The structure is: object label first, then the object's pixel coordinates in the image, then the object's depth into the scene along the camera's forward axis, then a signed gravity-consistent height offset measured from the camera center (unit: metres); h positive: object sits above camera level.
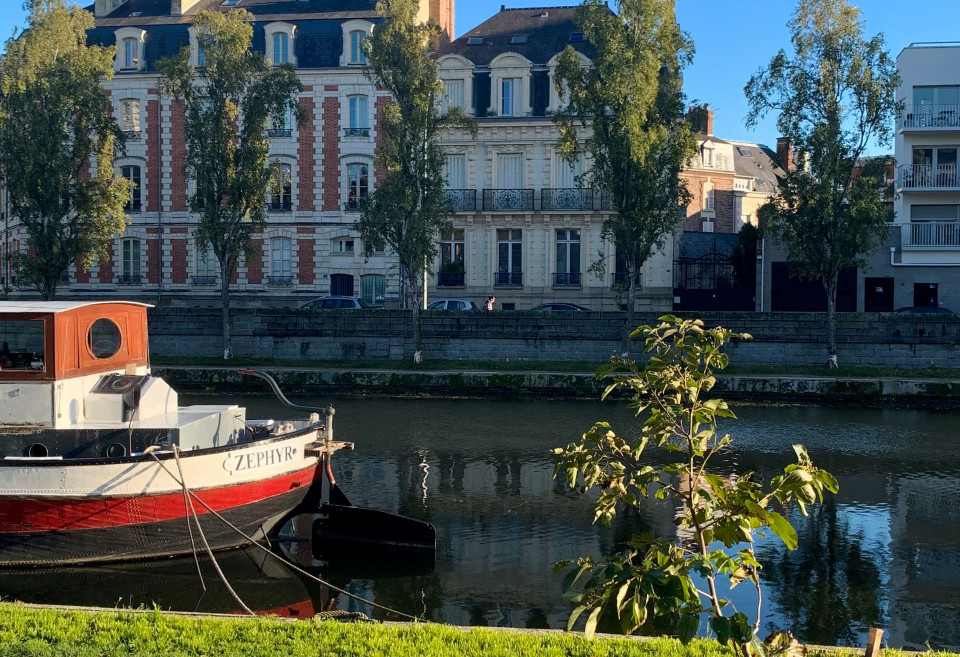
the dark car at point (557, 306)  35.53 -0.66
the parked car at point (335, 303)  36.41 -0.54
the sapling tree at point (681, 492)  4.97 -1.10
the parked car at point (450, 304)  36.19 -0.59
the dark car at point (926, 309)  34.34 -0.78
